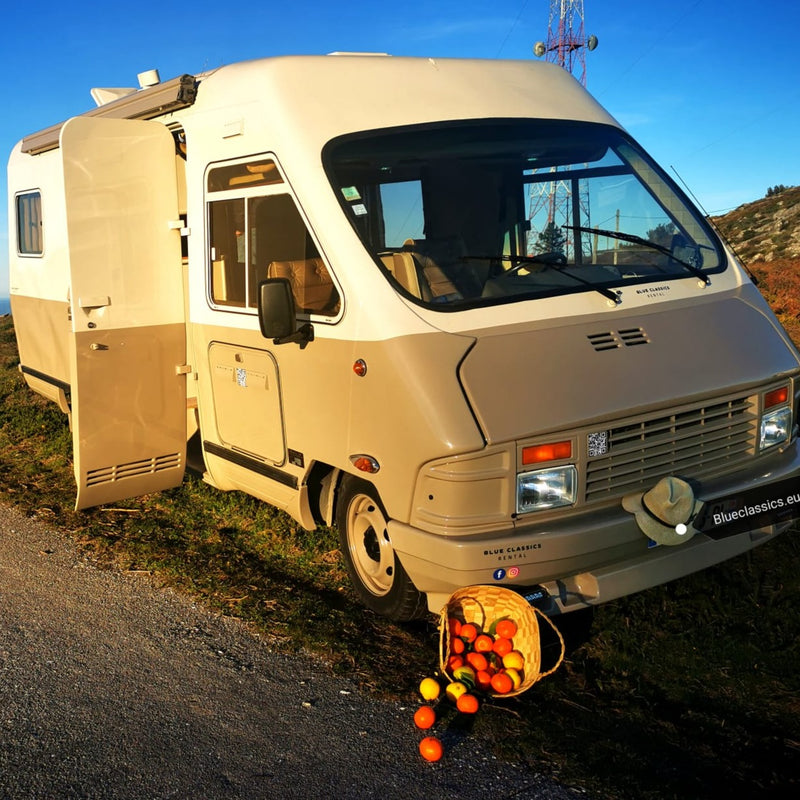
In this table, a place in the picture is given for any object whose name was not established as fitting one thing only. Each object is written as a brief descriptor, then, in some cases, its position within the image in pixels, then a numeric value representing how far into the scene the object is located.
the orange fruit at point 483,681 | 4.05
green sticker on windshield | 4.68
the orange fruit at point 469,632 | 4.24
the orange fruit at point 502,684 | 3.95
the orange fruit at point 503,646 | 4.12
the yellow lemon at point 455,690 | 3.91
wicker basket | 4.00
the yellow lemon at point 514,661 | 4.03
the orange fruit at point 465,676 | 4.01
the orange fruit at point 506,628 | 4.12
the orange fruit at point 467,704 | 3.83
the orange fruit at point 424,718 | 3.76
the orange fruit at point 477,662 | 4.12
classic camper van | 4.10
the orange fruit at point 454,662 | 4.15
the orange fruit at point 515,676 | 4.00
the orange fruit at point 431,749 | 3.55
